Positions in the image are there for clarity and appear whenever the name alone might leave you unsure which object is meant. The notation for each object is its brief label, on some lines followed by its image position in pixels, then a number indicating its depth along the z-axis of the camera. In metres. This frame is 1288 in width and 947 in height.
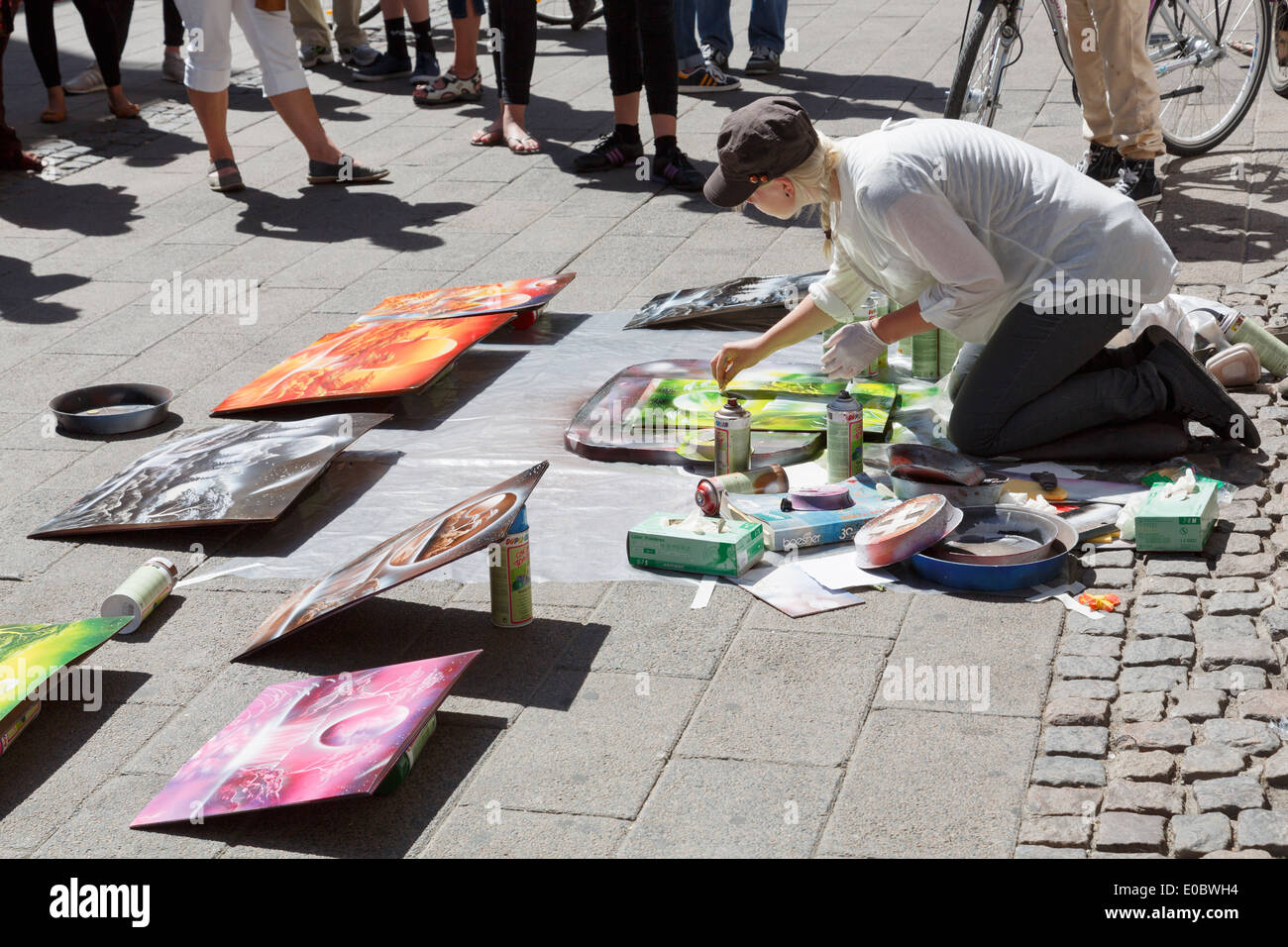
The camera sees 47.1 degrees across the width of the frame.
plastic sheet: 3.76
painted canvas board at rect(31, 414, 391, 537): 3.89
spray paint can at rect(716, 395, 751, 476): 3.95
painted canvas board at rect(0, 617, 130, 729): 2.99
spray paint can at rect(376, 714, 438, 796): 2.75
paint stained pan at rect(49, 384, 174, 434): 4.57
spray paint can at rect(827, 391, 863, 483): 3.91
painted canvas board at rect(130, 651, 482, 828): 2.66
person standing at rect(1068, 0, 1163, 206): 5.68
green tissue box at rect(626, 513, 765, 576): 3.50
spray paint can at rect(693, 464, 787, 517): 3.91
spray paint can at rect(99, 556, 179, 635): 3.41
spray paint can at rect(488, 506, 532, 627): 3.29
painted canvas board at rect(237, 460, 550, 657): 3.18
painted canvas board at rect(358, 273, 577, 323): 5.10
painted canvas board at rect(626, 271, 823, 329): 5.11
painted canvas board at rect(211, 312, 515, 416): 4.57
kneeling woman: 3.62
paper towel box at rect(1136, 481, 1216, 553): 3.46
